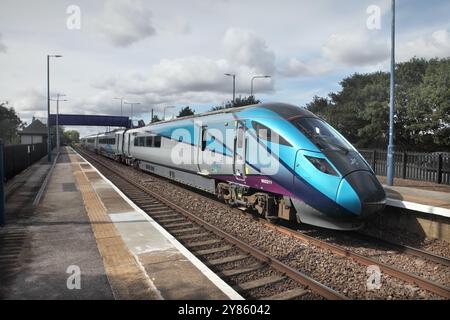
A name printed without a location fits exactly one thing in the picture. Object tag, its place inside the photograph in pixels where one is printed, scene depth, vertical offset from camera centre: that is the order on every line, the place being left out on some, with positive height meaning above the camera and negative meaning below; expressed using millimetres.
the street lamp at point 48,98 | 36431 +4323
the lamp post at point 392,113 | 14414 +1275
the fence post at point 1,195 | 9094 -1318
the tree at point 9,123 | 80500 +4184
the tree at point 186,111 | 61094 +5218
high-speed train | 7879 -550
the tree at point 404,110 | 25188 +2723
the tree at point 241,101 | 44041 +5089
